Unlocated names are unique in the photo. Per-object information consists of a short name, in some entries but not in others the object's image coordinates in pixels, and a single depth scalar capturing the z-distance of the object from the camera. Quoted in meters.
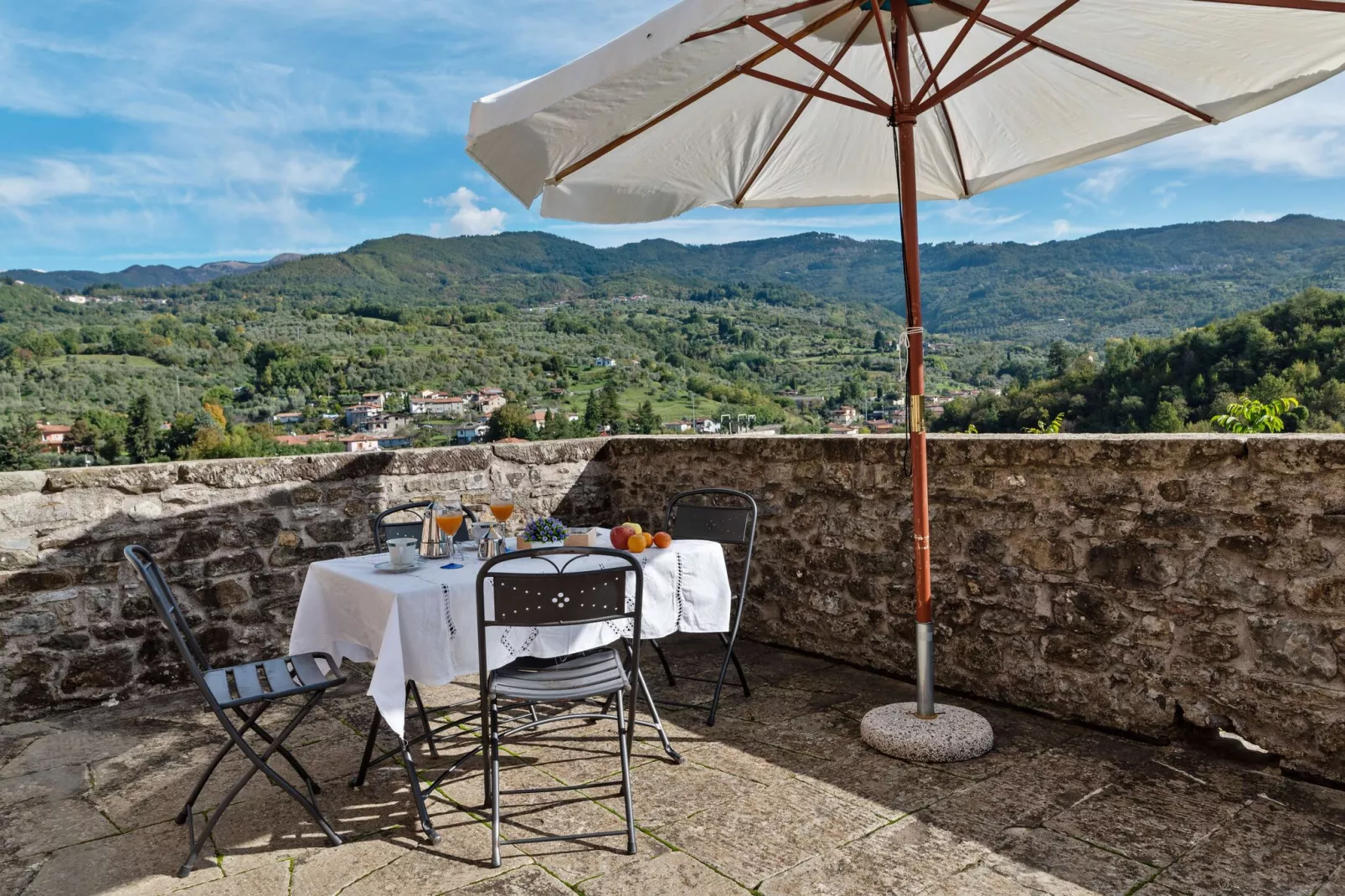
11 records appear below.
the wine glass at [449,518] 3.00
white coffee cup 2.81
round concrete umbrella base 2.88
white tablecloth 2.43
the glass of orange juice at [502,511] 3.13
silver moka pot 3.02
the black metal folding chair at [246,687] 2.38
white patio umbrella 2.49
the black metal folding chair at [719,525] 3.56
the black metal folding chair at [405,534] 2.80
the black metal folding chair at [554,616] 2.30
